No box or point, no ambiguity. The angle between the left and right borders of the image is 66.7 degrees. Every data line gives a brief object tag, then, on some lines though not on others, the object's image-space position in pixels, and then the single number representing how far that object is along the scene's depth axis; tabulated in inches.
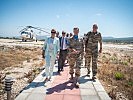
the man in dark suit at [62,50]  175.2
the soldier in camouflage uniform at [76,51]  130.7
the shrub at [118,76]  169.0
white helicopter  953.2
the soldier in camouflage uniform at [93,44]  147.0
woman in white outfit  134.8
